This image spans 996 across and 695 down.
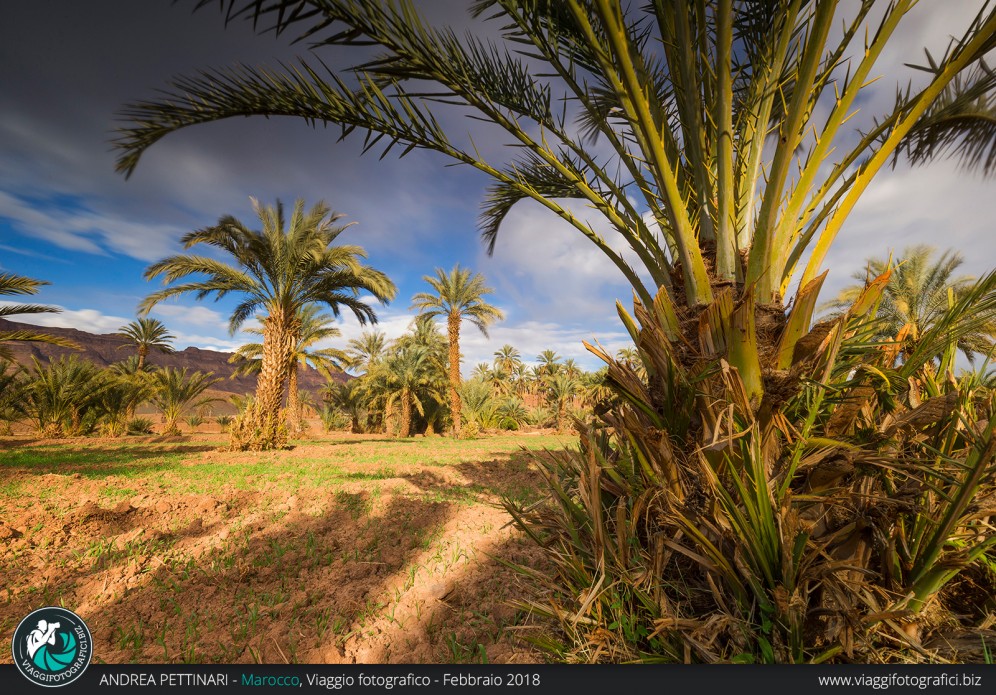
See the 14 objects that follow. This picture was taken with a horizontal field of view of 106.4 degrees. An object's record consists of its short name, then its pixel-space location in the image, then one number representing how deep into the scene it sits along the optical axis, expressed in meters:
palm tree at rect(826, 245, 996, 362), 14.27
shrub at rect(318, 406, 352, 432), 25.00
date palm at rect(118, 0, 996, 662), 1.45
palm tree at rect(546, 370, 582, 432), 26.74
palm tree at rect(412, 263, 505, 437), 20.28
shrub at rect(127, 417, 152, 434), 19.83
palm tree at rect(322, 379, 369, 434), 25.03
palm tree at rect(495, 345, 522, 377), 46.10
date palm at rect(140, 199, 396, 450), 10.23
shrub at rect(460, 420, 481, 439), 18.57
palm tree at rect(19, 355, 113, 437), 13.37
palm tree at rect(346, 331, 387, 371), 26.73
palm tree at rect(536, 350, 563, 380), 42.31
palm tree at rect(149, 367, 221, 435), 17.36
